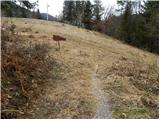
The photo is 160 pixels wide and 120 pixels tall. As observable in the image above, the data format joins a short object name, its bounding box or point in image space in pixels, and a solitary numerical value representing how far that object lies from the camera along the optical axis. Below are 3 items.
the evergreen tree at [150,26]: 9.31
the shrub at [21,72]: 2.31
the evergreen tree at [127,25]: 11.40
